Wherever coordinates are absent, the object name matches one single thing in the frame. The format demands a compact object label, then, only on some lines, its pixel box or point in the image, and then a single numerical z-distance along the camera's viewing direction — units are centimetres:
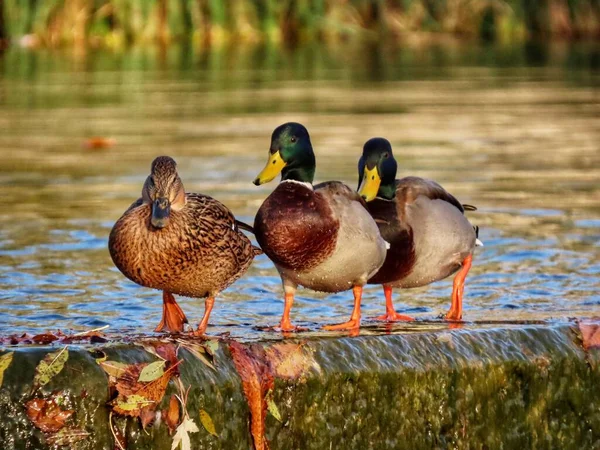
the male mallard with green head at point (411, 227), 1212
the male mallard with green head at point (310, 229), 1100
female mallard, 1040
